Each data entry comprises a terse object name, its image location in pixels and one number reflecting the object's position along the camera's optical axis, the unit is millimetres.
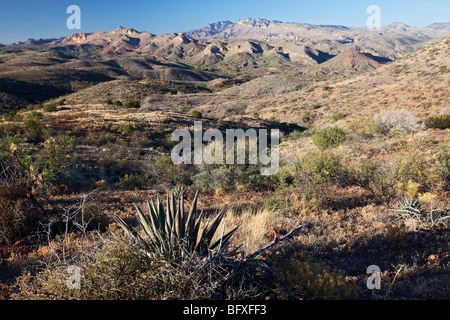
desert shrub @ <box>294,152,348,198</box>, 6523
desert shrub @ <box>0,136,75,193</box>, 6969
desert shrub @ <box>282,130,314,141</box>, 18123
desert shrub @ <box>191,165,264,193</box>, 7793
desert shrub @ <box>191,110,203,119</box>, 26488
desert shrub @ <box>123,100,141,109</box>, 32150
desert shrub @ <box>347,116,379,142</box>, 13391
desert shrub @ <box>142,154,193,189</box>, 8586
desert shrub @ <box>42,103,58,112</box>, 26266
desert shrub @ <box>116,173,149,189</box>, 9308
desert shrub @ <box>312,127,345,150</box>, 12922
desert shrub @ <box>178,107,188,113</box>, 32287
